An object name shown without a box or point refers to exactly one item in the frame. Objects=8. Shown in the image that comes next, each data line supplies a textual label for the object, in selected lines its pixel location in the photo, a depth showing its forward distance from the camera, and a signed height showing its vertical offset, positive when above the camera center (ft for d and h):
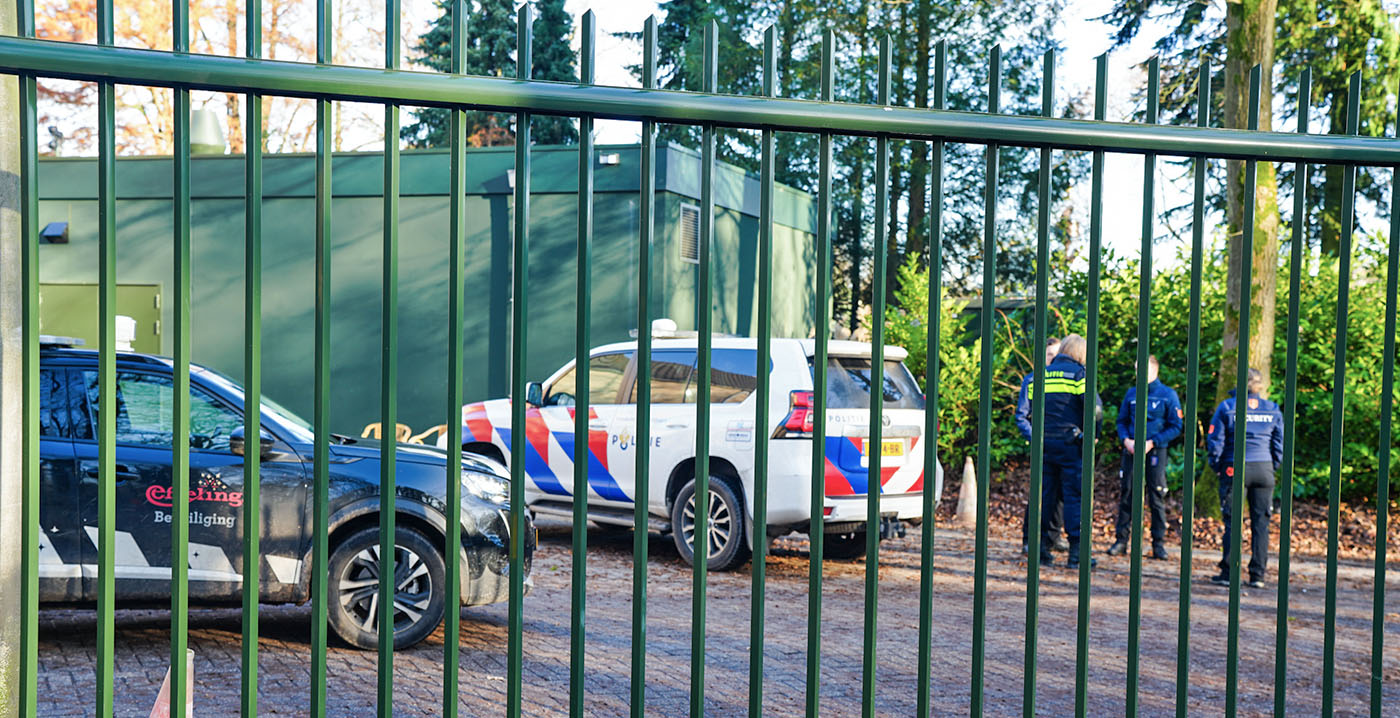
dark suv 20.21 -3.37
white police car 30.04 -3.15
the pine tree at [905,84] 85.30 +19.32
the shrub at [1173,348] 41.37 -0.53
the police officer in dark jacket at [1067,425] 32.94 -2.58
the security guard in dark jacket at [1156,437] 34.09 -2.97
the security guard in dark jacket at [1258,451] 30.60 -3.01
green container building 51.21 +2.74
